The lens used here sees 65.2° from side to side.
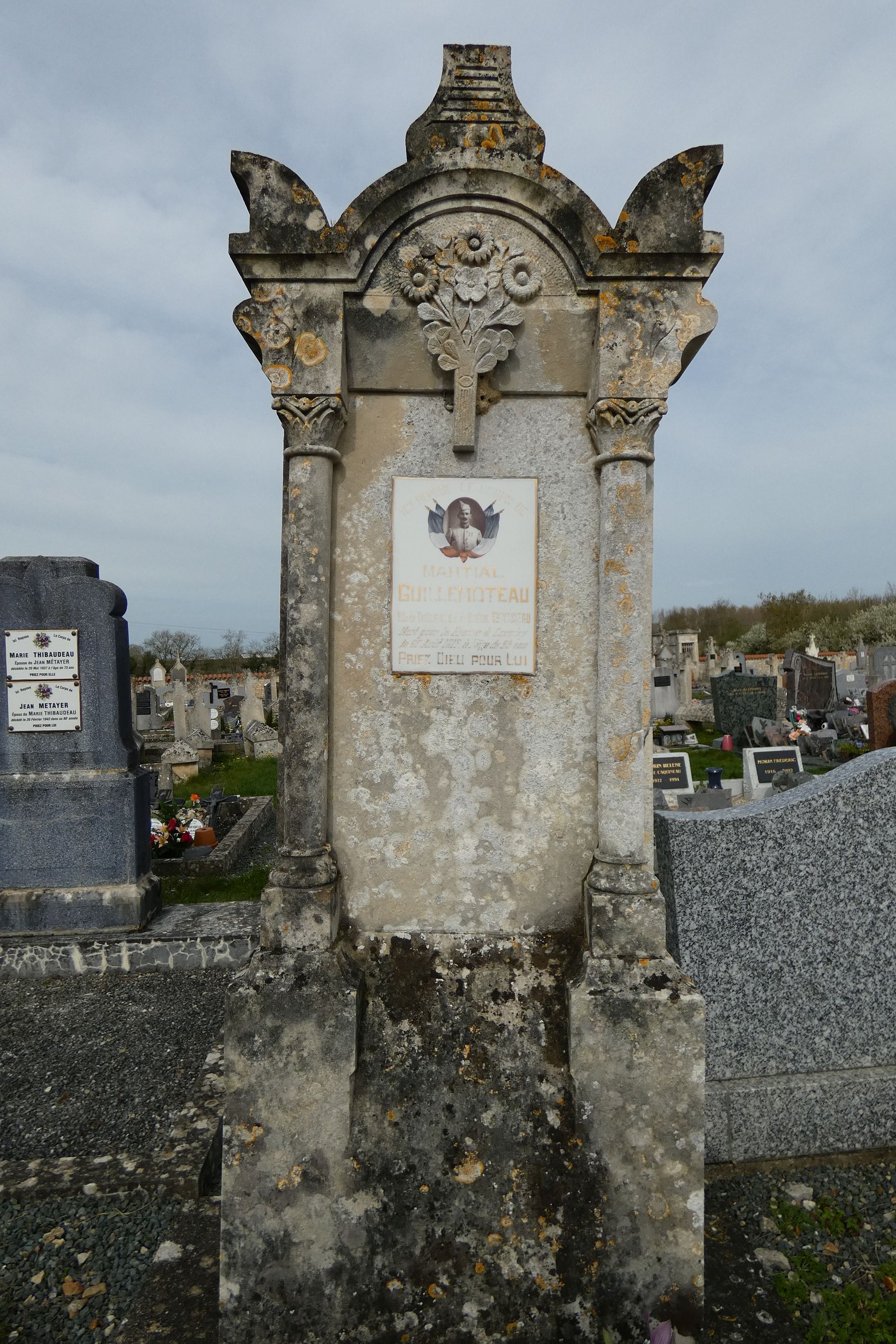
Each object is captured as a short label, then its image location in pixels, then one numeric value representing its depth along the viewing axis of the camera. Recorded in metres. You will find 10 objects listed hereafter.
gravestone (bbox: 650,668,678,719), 17.95
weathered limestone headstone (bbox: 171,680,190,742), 16.83
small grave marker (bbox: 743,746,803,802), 8.81
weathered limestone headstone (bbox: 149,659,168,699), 21.50
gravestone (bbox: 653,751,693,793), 8.98
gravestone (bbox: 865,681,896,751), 8.16
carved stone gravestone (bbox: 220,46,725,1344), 2.25
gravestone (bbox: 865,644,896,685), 17.38
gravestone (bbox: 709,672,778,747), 15.31
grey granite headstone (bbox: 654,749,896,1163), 3.20
